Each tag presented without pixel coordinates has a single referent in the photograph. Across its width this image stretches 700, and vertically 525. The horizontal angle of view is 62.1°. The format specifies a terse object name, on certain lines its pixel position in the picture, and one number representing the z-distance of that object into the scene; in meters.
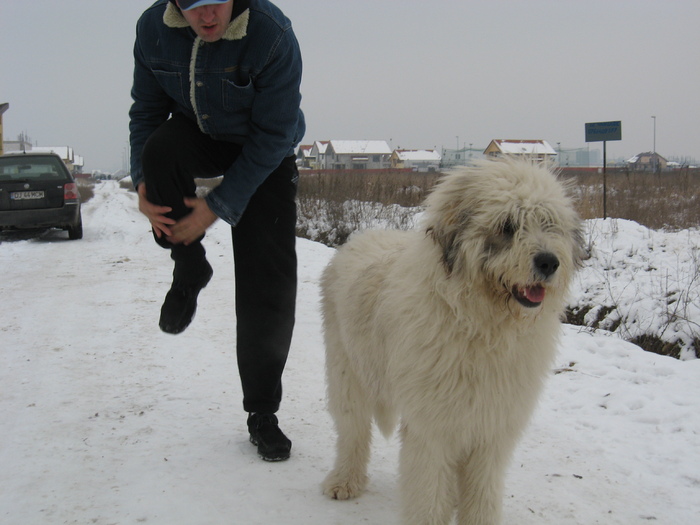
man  3.01
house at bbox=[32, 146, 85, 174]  129.90
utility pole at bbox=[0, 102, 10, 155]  42.06
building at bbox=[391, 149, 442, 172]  103.12
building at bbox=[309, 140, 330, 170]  106.40
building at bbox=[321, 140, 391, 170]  102.25
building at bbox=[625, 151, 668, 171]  80.44
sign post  14.77
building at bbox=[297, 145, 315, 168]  97.39
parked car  13.26
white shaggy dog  2.57
